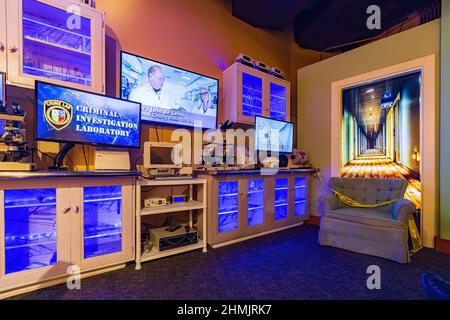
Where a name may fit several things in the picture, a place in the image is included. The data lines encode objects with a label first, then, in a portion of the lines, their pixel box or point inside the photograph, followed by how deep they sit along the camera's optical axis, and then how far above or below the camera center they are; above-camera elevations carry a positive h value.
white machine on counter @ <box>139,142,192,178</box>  1.92 -0.04
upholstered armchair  1.91 -0.64
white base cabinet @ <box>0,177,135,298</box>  1.37 -0.53
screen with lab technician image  2.12 +0.78
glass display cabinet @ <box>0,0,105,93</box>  1.51 +0.97
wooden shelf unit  1.77 -0.49
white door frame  2.27 +0.16
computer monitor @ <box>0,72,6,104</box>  1.44 +0.53
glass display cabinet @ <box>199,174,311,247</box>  2.19 -0.58
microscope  1.43 +0.13
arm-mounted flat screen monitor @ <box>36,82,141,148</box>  1.55 +0.36
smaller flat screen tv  2.82 +0.35
